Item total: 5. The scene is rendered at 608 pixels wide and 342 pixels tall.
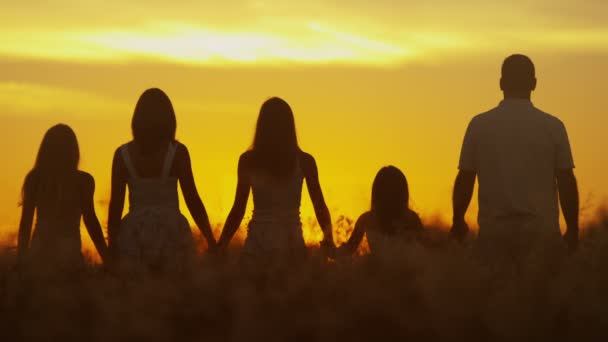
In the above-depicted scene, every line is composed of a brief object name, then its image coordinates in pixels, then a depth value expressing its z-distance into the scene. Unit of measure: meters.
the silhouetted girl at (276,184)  12.38
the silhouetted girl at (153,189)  12.14
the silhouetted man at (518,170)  11.80
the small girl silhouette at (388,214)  12.80
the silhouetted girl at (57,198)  13.05
